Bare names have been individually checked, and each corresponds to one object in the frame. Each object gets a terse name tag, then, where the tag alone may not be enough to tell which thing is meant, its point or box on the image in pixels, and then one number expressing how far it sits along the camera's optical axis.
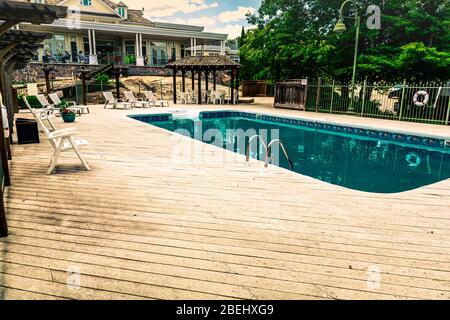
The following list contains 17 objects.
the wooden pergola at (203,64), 22.36
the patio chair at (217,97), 24.00
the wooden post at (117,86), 20.23
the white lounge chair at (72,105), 15.31
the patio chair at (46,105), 14.69
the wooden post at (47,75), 18.22
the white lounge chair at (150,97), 20.89
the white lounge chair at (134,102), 19.69
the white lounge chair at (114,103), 19.32
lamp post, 14.44
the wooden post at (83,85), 18.81
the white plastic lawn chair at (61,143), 5.48
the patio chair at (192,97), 24.28
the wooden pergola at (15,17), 3.26
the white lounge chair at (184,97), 23.93
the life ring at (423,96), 13.17
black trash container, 8.33
